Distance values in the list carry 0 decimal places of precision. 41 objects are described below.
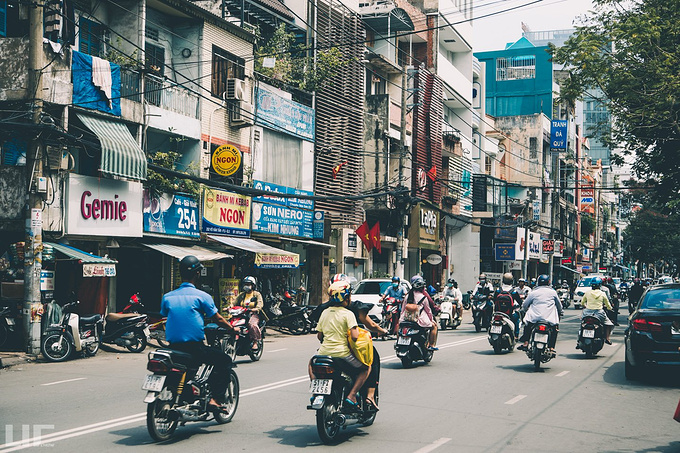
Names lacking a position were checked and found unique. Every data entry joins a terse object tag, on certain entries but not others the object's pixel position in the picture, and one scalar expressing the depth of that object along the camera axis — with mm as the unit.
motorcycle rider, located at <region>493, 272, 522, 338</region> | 17234
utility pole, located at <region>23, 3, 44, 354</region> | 15547
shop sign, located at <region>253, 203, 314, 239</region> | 25906
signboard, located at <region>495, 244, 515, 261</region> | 52125
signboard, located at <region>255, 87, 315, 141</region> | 26094
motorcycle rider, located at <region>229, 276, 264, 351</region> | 15188
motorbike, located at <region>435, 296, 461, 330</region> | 25170
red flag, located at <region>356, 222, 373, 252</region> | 28375
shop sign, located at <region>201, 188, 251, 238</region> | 22841
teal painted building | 64688
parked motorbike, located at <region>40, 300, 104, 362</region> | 15156
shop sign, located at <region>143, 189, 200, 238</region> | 20328
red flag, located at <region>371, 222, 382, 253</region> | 29516
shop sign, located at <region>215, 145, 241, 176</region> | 22547
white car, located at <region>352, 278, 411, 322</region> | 24250
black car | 11766
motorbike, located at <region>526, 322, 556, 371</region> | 13477
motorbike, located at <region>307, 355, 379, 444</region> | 7258
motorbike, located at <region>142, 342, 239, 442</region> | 7150
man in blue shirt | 7578
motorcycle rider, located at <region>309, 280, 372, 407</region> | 7723
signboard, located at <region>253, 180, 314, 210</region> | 26127
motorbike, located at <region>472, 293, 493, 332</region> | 22281
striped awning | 17984
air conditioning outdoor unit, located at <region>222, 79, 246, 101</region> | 24094
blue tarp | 17562
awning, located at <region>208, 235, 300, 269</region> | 22172
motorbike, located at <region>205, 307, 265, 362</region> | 14328
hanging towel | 18094
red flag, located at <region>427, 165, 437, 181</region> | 37206
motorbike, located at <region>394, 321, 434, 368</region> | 13789
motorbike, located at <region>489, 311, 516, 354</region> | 16141
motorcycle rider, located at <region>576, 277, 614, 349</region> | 15680
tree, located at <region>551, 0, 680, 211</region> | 19859
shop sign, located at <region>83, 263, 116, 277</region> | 16250
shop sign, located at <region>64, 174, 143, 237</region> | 17562
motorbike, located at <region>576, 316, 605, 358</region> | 15672
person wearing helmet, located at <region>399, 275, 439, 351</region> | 13742
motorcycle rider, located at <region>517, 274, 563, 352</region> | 13703
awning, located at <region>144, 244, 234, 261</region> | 19438
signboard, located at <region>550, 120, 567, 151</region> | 64625
